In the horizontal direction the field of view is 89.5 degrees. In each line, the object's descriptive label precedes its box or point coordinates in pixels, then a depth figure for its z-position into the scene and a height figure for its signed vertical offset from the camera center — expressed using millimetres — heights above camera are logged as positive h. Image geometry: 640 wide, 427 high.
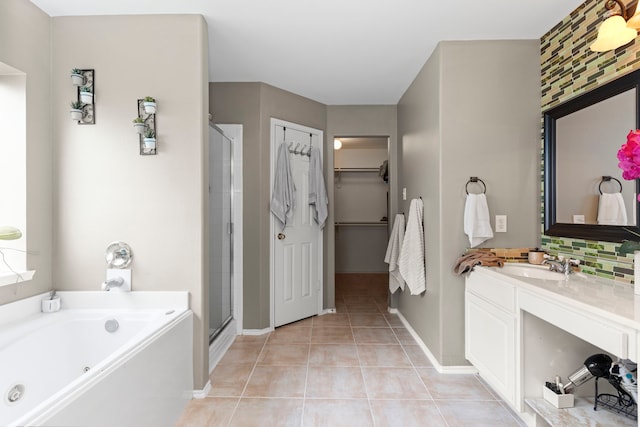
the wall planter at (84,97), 1984 +704
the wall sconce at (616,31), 1562 +864
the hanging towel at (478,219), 2197 -70
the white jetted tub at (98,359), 1192 -702
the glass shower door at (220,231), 2562 -181
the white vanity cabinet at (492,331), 1770 -747
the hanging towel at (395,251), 3355 -449
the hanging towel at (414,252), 2684 -375
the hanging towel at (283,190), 3186 +197
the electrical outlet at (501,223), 2311 -103
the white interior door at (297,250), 3259 -431
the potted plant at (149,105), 1966 +644
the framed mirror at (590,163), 1661 +274
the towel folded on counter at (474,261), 2145 -351
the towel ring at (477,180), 2311 +200
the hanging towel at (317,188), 3551 +239
